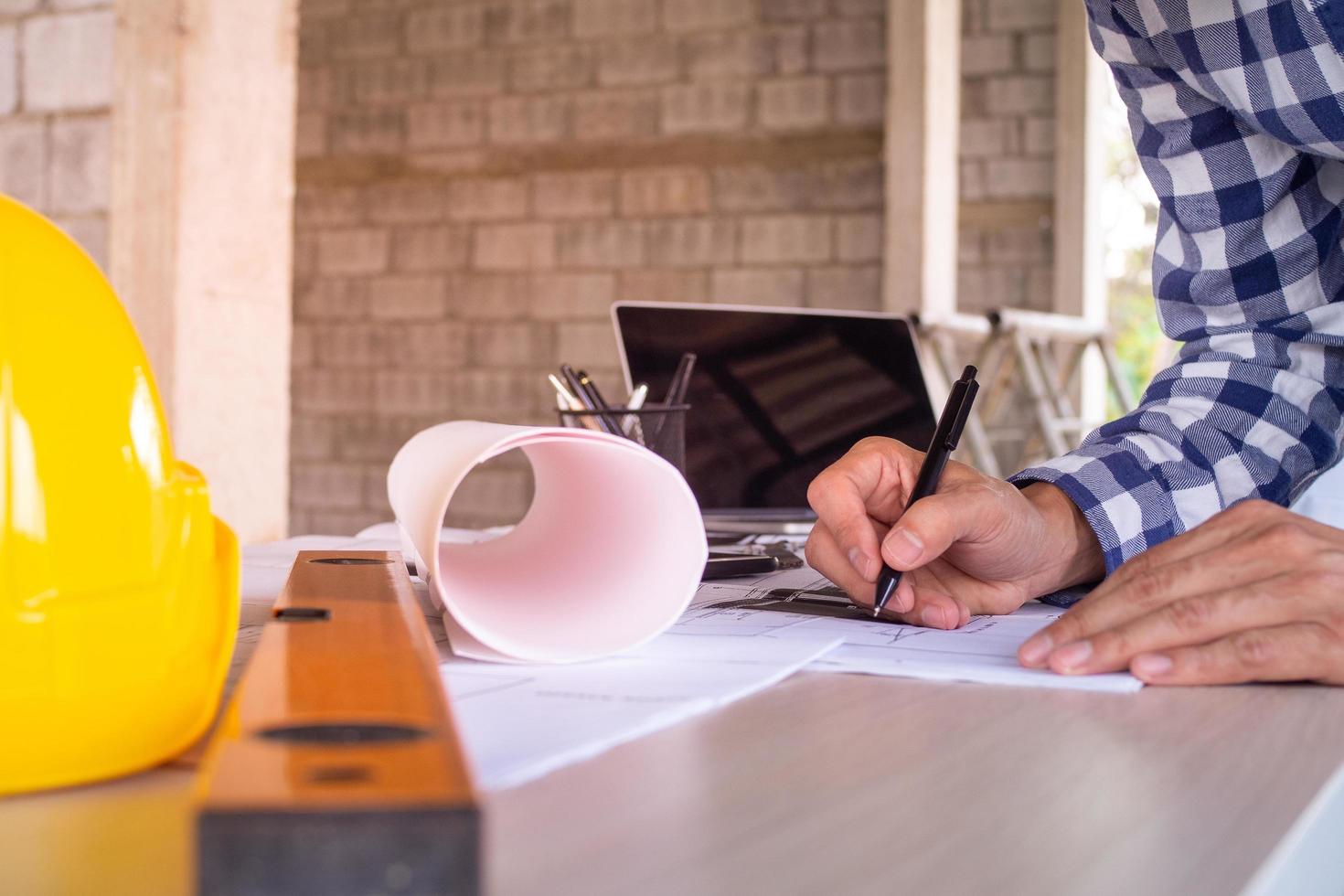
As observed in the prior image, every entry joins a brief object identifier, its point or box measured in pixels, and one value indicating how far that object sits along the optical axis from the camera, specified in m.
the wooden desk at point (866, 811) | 0.30
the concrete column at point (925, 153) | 4.73
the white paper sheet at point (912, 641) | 0.57
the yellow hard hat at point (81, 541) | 0.34
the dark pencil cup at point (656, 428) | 1.13
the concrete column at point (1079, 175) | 5.54
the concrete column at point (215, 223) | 2.28
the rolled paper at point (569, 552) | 0.57
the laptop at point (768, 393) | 1.53
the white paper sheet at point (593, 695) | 0.40
